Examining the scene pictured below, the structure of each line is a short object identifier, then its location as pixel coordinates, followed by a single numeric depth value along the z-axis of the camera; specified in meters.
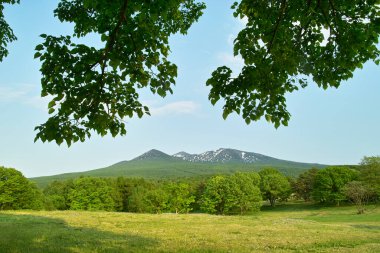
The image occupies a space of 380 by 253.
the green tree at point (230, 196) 109.44
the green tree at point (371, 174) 97.22
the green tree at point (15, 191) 87.06
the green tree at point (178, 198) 109.44
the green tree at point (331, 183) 110.19
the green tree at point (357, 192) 88.38
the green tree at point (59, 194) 114.38
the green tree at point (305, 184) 128.12
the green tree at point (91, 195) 110.93
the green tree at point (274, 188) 127.19
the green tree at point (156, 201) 108.50
